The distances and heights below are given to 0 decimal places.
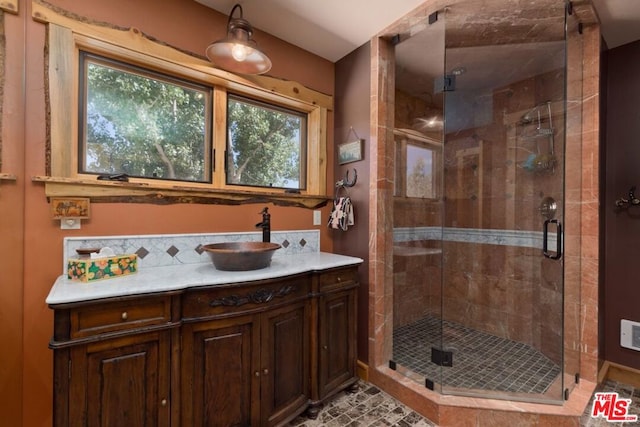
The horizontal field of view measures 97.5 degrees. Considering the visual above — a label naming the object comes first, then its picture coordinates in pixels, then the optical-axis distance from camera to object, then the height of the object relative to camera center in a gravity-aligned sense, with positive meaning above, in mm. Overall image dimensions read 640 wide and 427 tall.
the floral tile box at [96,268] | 1265 -267
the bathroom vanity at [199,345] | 1044 -614
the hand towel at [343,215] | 2217 -23
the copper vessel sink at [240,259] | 1481 -257
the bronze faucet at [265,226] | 1928 -99
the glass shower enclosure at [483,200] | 1994 +127
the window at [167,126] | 1431 +561
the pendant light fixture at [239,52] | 1492 +894
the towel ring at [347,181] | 2289 +260
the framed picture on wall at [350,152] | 2242 +502
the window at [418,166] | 2920 +509
